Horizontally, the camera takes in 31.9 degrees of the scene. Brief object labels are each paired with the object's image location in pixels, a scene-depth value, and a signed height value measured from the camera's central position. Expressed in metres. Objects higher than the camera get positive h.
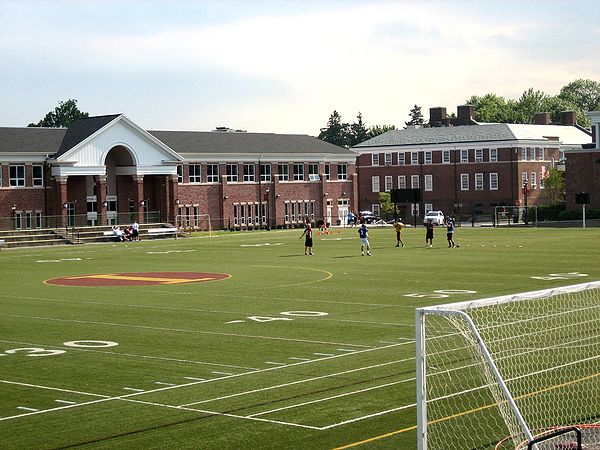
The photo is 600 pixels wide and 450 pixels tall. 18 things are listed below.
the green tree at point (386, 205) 123.00 -0.73
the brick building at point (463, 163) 120.25 +4.04
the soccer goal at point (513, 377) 13.58 -3.22
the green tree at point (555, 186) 115.56 +1.00
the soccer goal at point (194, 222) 97.62 -1.79
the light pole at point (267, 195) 105.12 +0.66
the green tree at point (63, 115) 173.00 +15.19
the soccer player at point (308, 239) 56.28 -2.06
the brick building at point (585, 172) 103.25 +2.19
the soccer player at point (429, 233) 60.72 -2.04
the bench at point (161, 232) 87.19 -2.31
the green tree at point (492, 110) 181.38 +15.31
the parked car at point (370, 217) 113.91 -1.97
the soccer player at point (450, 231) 60.62 -1.94
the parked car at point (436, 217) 108.19 -2.00
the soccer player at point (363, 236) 54.43 -1.91
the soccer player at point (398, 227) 61.64 -1.67
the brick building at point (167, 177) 87.75 +2.54
